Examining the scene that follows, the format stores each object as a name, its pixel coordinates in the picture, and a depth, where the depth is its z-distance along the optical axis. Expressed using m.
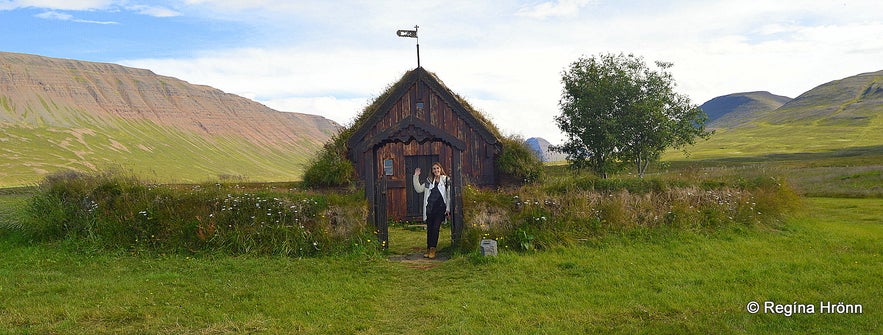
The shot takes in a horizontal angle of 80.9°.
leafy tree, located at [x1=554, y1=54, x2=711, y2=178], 25.38
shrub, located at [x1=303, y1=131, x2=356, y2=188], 18.53
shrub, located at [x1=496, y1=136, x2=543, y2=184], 18.78
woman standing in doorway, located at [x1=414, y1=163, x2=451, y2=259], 12.05
